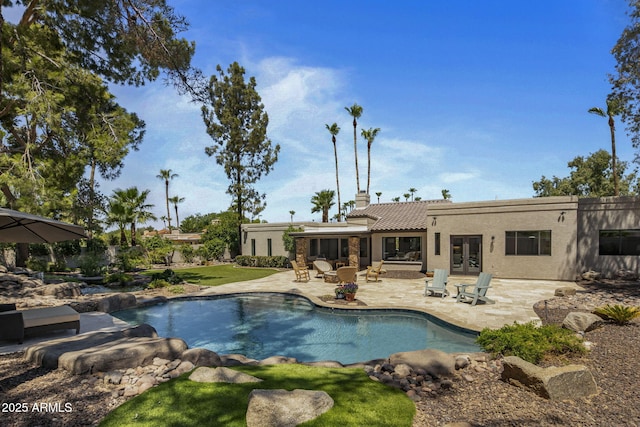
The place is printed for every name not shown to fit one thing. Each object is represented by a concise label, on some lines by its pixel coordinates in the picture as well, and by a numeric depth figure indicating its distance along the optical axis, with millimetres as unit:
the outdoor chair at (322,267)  20469
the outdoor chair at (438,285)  13859
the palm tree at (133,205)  31755
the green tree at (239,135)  32156
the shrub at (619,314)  7730
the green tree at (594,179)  40469
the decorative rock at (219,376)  4867
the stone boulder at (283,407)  3744
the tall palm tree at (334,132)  45875
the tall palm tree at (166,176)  59219
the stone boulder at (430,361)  5699
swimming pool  8625
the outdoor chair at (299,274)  18797
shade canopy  7273
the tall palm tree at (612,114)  27688
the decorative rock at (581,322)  7465
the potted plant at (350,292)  13000
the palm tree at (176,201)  64688
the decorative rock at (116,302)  11803
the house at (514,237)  17391
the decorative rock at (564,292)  13227
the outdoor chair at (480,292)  12180
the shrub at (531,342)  5961
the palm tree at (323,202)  46750
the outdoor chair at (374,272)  18497
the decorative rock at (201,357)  5918
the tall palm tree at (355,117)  44000
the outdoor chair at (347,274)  16172
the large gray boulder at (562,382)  4508
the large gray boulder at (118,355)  5285
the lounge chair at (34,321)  7017
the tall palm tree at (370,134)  44406
